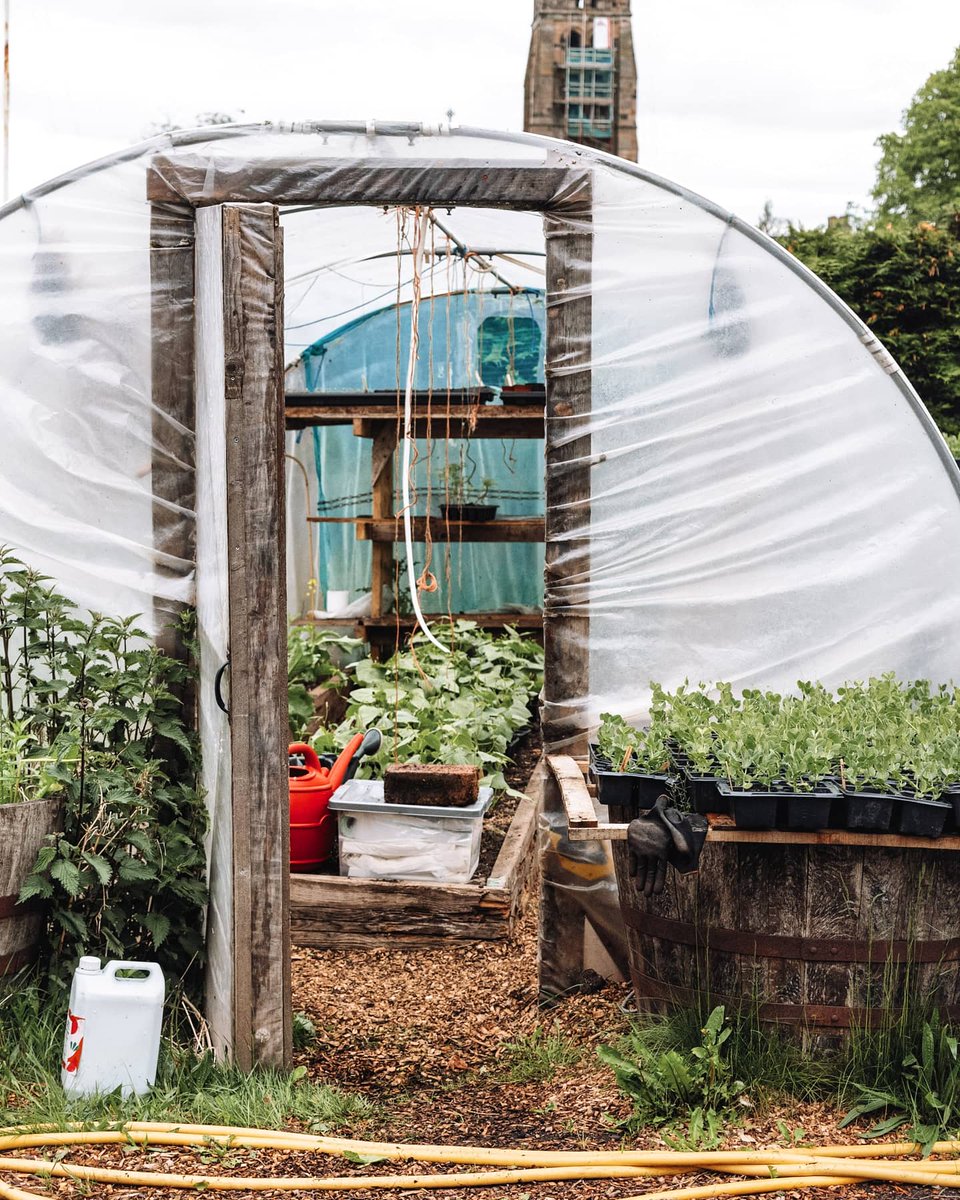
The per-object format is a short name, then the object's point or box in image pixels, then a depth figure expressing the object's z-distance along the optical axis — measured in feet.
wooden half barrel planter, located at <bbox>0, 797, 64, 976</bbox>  10.53
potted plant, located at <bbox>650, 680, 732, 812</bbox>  10.12
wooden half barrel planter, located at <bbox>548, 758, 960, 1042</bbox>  9.81
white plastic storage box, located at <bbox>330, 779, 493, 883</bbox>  15.61
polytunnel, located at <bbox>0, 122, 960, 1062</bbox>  12.48
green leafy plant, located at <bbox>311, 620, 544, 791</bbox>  19.21
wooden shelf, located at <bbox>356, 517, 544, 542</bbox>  25.21
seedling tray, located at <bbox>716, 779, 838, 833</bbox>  9.48
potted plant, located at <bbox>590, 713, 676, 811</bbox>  10.56
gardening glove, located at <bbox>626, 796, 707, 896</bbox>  9.34
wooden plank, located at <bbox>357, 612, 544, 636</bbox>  25.70
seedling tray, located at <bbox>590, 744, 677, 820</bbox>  10.52
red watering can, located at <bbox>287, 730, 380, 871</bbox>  16.22
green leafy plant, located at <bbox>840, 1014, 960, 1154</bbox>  9.58
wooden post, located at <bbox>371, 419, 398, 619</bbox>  25.16
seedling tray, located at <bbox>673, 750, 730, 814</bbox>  10.07
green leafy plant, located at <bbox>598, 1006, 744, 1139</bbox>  9.80
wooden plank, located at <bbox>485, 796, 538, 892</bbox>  15.75
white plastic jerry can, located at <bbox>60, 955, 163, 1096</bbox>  10.13
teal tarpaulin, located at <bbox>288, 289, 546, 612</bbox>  28.19
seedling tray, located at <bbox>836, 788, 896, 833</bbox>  9.50
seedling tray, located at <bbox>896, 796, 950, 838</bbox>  9.46
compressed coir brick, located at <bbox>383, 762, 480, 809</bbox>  15.57
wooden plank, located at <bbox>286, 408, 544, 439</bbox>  23.94
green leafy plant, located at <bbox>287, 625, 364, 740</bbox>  21.29
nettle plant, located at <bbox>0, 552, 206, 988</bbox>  10.98
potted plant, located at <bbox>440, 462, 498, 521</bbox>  27.17
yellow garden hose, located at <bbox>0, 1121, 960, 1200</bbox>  8.88
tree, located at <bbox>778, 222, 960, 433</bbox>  27.94
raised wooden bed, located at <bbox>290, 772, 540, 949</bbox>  15.35
